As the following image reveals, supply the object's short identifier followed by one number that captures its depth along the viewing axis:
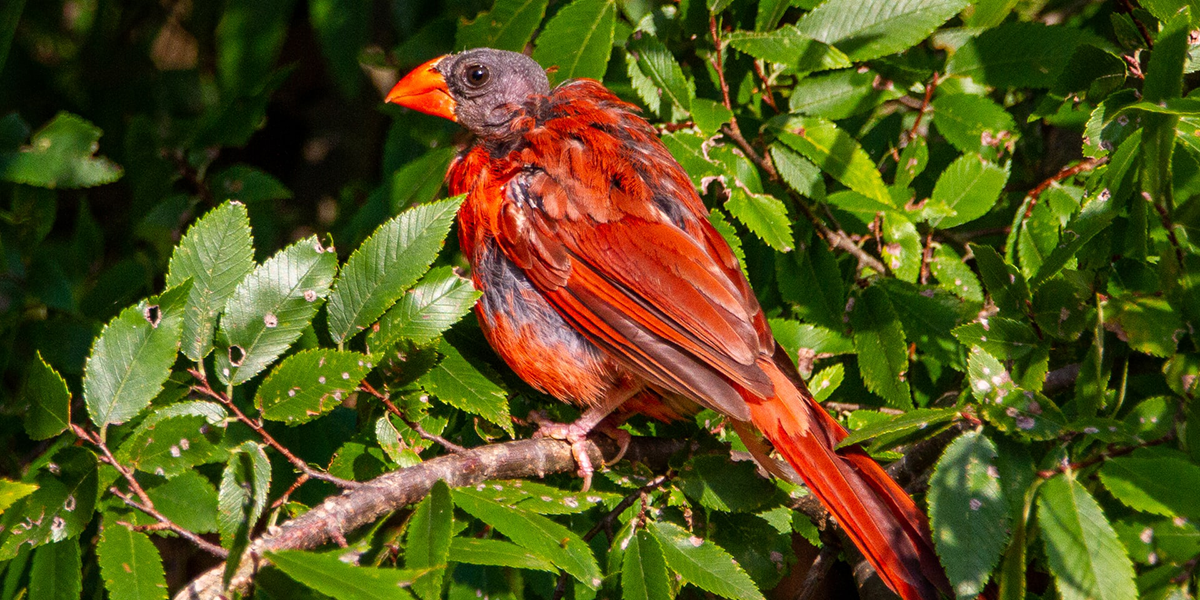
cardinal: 5.42
